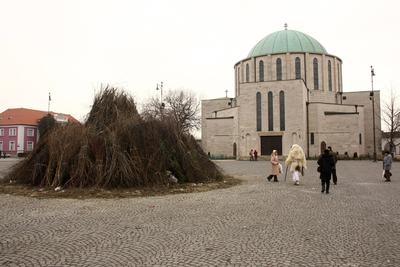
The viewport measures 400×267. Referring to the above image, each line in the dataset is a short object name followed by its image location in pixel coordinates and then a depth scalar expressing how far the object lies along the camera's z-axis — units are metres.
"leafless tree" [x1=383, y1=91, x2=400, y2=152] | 45.45
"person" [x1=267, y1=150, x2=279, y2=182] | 18.45
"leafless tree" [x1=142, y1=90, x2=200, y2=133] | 64.05
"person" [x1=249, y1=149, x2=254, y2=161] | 51.43
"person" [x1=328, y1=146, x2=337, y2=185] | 16.16
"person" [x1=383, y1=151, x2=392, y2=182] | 18.48
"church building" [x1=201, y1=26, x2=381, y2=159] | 55.00
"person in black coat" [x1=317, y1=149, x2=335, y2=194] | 13.55
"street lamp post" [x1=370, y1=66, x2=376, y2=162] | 43.23
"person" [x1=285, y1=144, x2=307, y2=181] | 16.97
